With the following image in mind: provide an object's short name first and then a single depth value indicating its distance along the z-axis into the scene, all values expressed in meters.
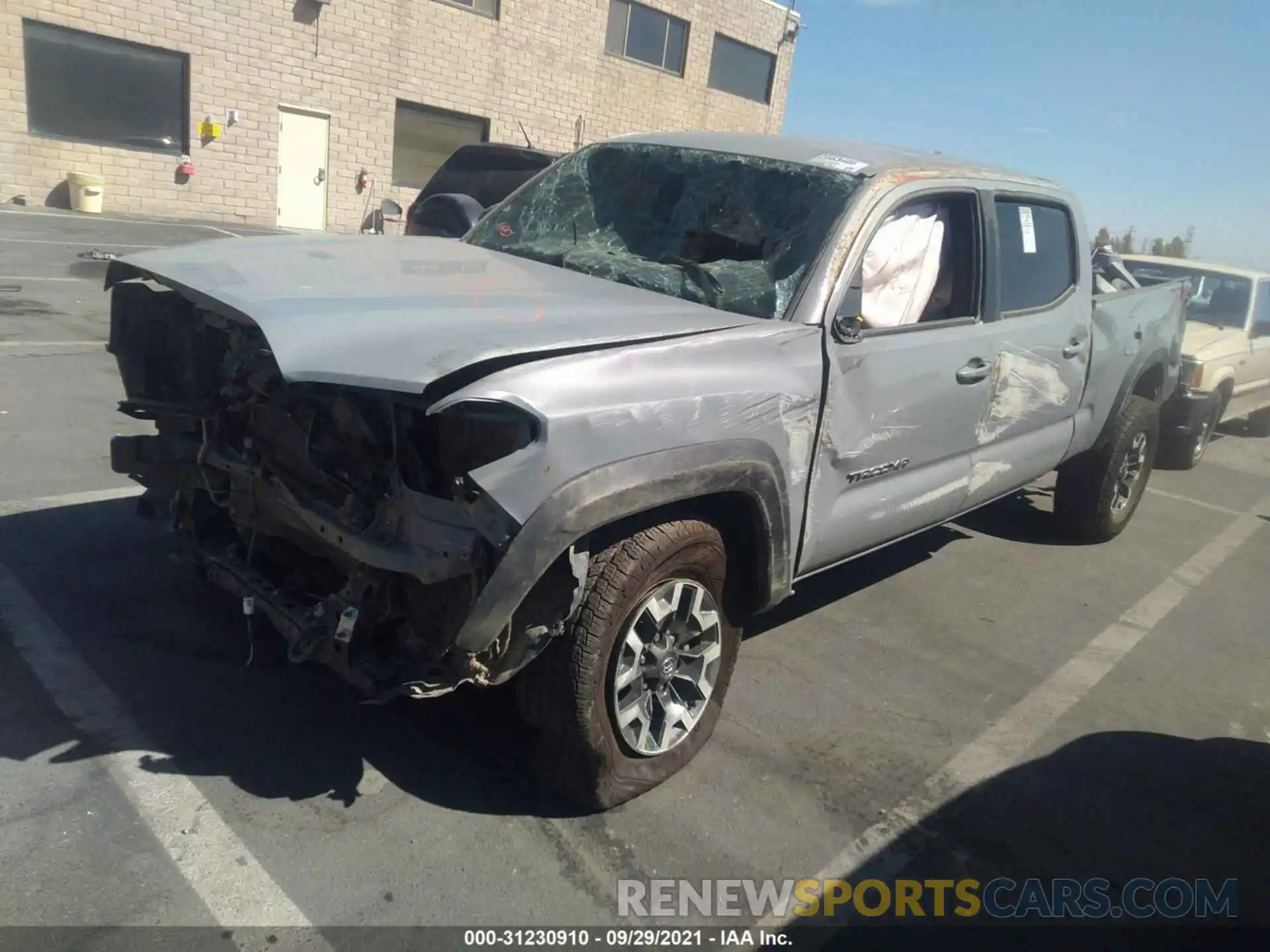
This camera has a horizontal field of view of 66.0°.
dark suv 9.40
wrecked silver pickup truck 2.54
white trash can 16.69
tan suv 8.38
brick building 16.77
